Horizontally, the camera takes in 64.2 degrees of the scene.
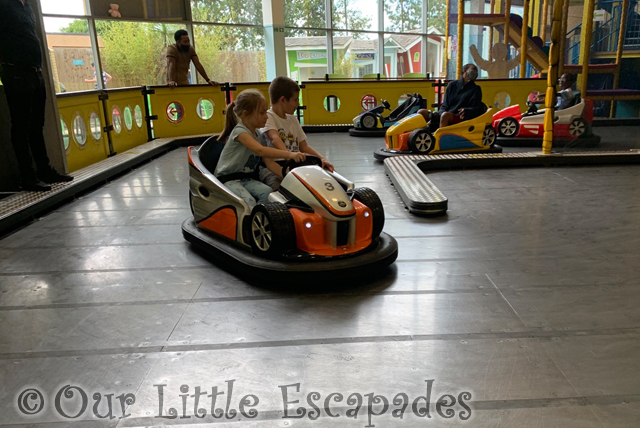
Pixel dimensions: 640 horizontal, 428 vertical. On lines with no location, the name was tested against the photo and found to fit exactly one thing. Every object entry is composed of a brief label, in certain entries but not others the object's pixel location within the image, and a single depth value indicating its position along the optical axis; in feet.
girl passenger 8.79
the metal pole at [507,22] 31.73
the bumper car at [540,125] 21.33
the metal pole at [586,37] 27.50
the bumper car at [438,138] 19.09
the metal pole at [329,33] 39.40
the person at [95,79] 27.04
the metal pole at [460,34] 27.09
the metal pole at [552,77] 16.62
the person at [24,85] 12.11
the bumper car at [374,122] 25.78
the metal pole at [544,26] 31.60
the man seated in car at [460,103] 19.25
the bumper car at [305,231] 7.63
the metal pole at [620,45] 29.51
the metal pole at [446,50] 34.71
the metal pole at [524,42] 28.66
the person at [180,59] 24.66
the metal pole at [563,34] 26.75
